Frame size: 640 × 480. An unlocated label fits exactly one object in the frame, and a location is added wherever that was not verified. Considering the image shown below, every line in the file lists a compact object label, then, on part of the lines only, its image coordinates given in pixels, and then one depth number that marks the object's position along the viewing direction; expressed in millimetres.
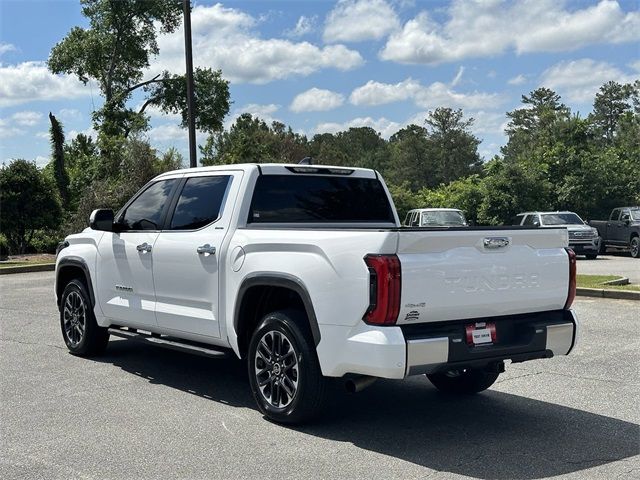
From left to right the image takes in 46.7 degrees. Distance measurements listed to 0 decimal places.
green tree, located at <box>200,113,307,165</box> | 42938
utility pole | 18344
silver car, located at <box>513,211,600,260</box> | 24172
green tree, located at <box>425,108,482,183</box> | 89188
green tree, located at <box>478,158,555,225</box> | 32781
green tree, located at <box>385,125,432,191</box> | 91312
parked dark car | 25453
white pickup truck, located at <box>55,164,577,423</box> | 5023
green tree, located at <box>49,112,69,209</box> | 33188
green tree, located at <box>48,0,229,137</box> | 43938
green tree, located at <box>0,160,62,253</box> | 26766
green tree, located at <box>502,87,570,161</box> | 83562
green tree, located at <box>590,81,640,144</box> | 90031
